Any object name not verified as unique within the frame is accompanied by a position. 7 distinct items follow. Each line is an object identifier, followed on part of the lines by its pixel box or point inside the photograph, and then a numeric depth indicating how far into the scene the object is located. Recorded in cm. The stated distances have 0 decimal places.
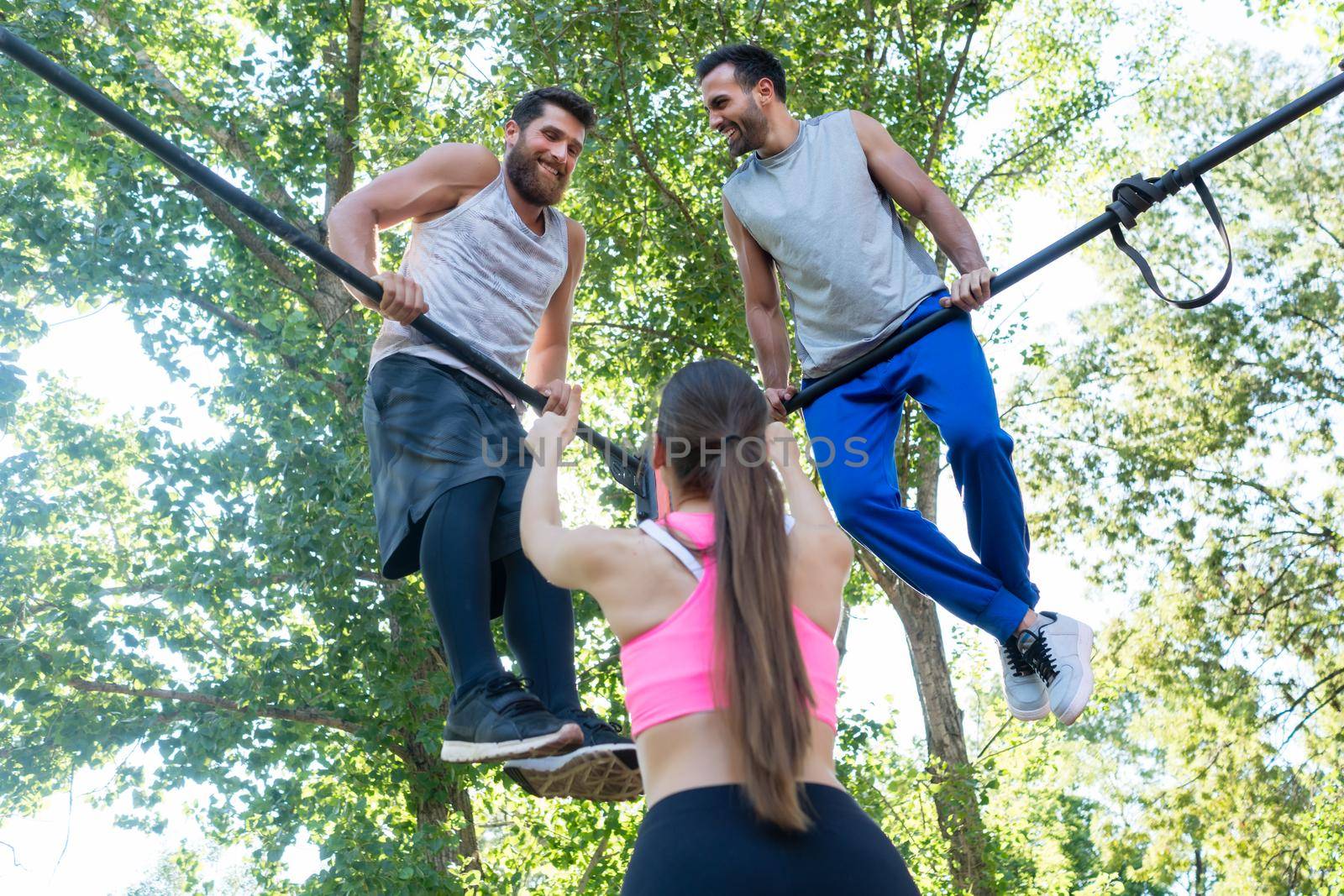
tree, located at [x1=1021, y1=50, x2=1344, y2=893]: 1205
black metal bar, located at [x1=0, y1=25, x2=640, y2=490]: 266
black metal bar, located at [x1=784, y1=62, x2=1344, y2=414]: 293
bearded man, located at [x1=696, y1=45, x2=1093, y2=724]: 310
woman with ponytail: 172
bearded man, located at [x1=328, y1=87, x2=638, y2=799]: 266
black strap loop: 304
